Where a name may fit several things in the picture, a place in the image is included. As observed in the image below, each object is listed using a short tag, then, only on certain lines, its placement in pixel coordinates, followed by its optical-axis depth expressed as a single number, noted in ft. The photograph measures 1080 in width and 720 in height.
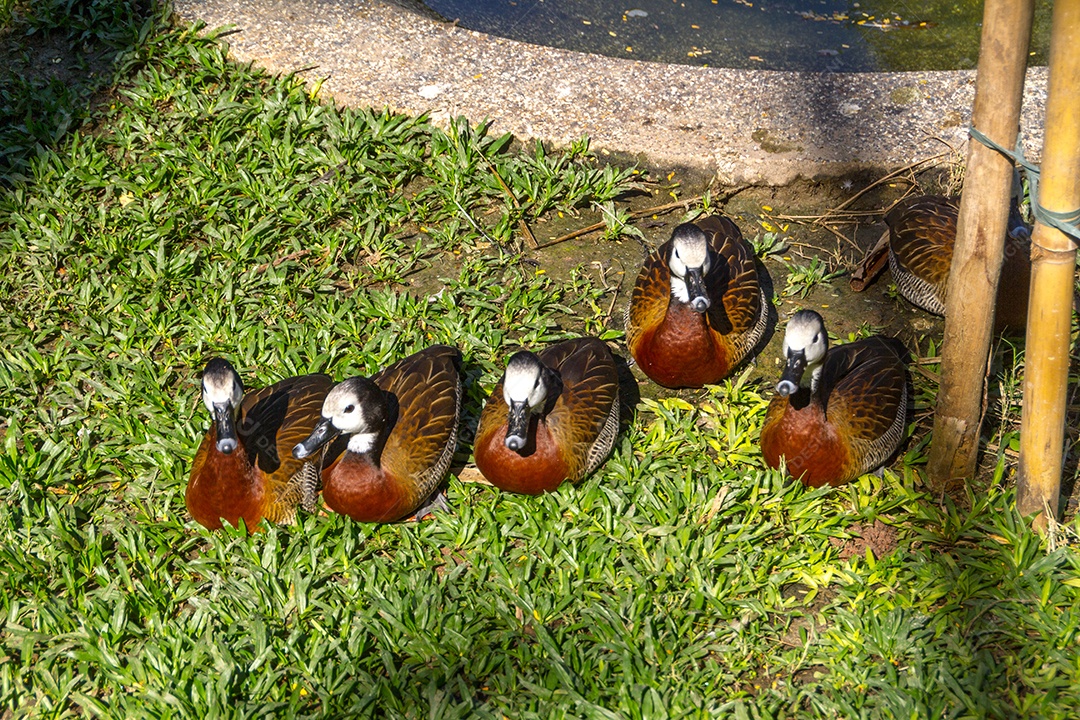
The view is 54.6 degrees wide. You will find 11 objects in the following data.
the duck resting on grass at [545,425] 13.39
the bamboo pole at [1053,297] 10.15
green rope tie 10.87
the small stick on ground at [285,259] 18.01
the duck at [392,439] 13.30
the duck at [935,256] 15.40
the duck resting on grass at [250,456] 13.17
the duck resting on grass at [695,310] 14.98
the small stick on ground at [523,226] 18.49
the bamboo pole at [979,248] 10.82
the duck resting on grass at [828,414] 13.30
